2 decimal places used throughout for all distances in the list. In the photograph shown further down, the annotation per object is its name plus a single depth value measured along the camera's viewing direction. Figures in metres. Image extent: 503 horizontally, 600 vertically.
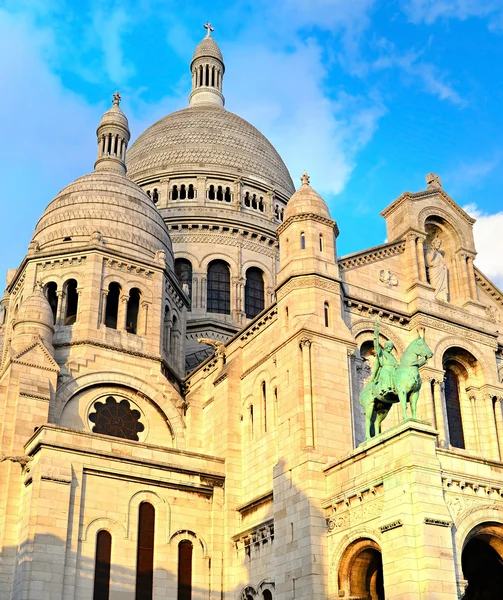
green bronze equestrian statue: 27.83
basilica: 27.88
